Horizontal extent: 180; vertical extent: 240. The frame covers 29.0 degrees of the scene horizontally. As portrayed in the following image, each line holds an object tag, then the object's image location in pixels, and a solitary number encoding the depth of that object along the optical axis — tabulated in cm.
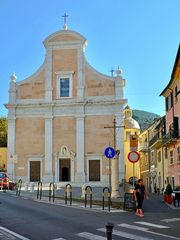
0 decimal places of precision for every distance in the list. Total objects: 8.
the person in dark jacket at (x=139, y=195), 1407
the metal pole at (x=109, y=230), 578
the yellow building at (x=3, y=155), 5371
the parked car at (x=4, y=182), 3021
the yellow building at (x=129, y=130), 5662
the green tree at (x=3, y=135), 6161
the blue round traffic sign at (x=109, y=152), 1742
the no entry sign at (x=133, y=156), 1528
